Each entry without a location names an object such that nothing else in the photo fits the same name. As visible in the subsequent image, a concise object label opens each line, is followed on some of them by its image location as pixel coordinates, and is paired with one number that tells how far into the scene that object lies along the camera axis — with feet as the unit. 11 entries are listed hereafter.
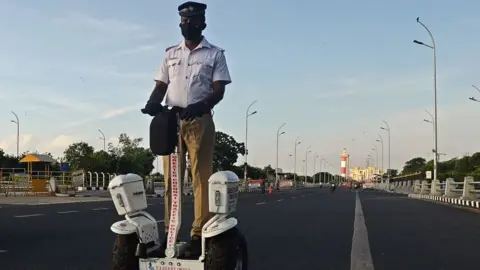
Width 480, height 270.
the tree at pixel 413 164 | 587.68
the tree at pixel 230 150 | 377.54
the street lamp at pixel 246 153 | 239.71
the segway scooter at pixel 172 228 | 13.19
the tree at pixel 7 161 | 314.82
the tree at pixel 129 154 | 275.47
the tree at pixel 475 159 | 301.73
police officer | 14.39
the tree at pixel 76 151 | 326.73
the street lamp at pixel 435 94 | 148.97
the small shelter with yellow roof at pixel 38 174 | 127.80
